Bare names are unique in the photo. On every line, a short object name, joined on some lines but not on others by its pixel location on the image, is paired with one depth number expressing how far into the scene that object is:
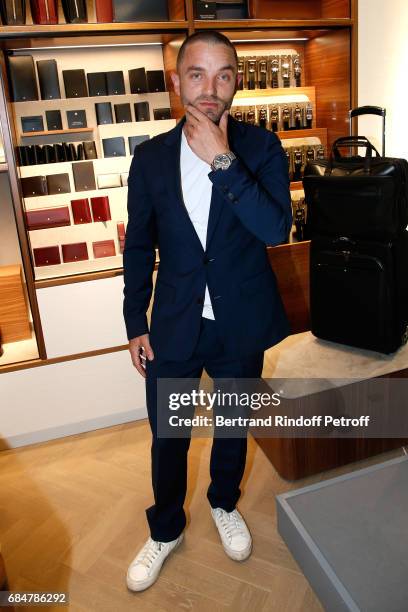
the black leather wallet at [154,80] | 2.65
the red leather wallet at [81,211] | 2.62
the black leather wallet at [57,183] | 2.54
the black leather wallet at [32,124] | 2.51
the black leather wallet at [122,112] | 2.63
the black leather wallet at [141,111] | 2.64
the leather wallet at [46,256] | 2.53
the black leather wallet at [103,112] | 2.60
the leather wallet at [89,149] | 2.59
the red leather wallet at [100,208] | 2.64
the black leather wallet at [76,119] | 2.58
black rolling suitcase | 2.02
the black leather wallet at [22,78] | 2.37
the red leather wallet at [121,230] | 2.71
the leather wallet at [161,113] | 2.69
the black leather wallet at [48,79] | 2.47
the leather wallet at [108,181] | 2.63
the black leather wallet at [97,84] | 2.57
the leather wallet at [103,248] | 2.69
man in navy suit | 1.40
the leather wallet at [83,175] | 2.59
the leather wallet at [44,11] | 2.21
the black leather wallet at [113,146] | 2.62
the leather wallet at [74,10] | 2.23
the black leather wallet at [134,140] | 2.65
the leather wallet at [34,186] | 2.46
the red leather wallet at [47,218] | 2.49
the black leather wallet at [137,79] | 2.62
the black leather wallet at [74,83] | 2.54
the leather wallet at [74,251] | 2.61
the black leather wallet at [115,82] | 2.59
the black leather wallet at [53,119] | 2.54
